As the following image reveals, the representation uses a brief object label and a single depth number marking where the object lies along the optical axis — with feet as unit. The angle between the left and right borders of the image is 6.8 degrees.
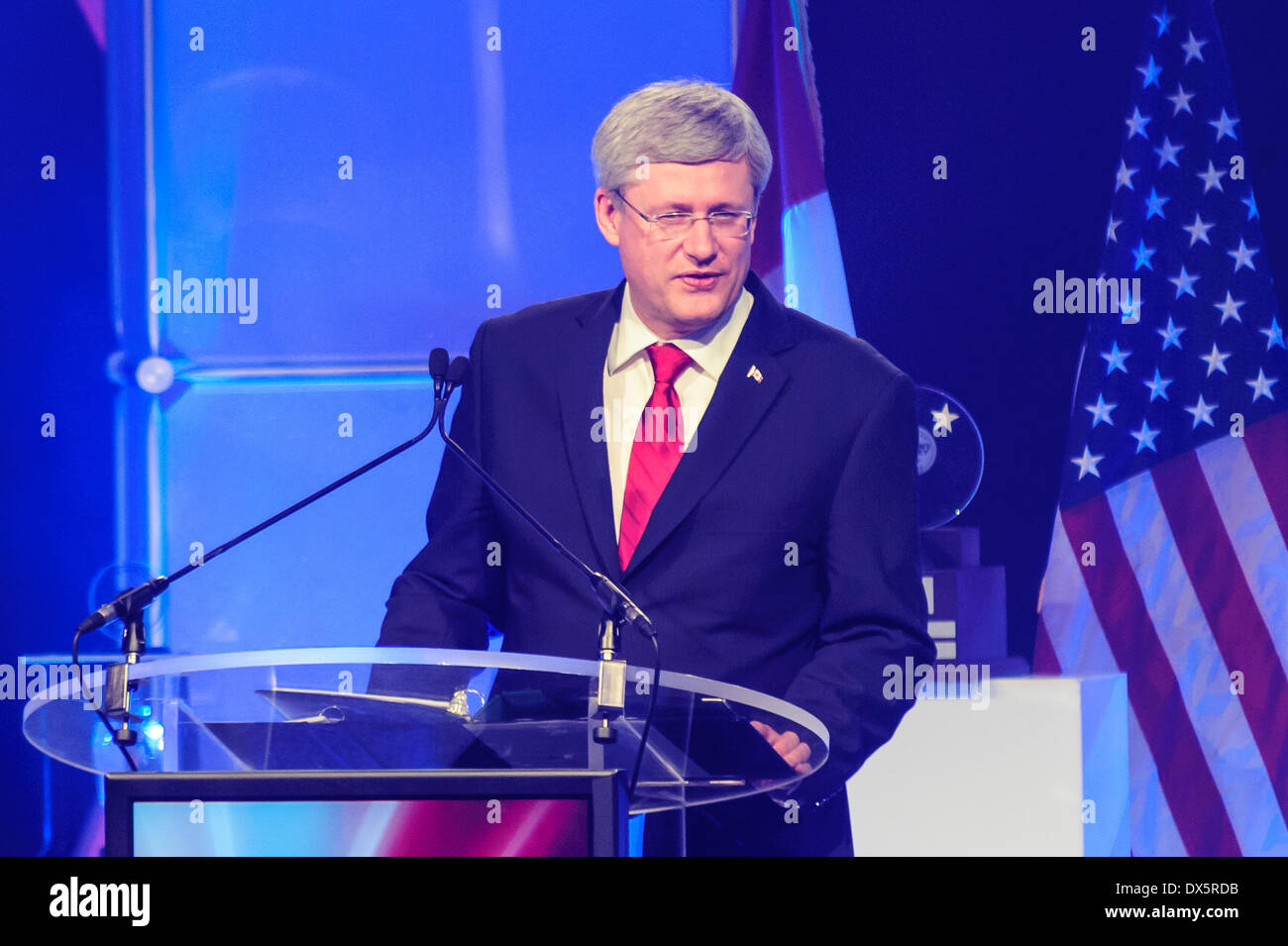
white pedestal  36.57
